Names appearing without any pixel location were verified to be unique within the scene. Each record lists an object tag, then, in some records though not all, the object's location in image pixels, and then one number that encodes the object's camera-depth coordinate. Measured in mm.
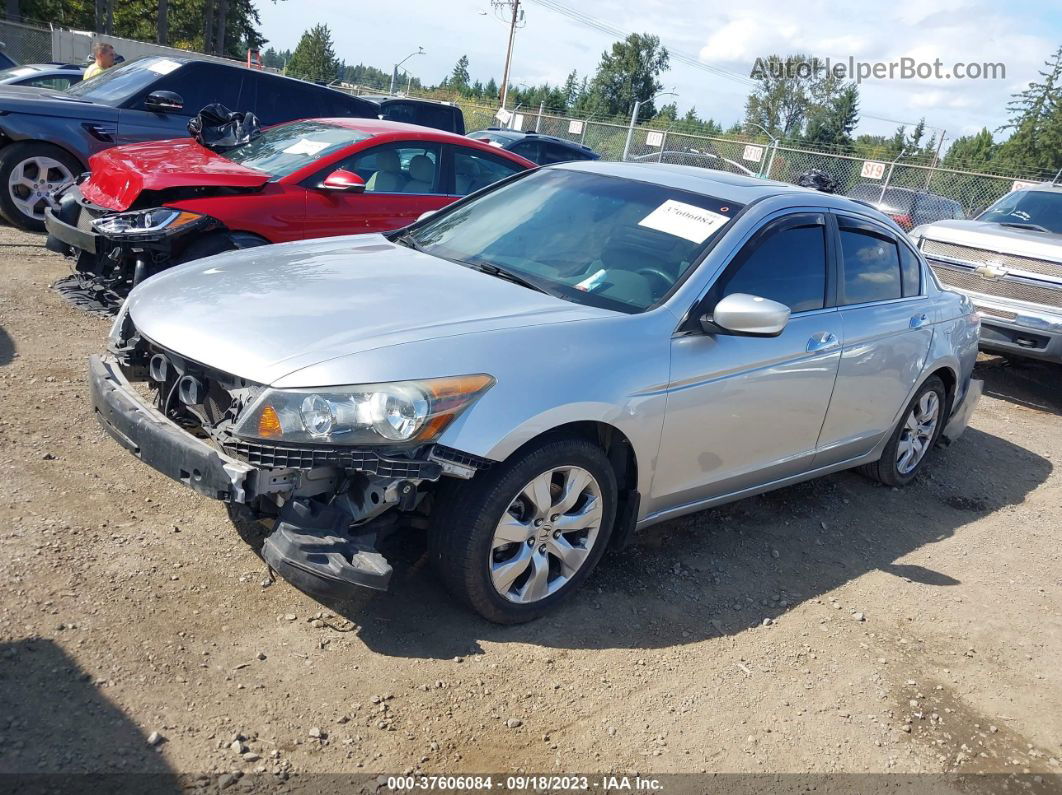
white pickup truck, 8164
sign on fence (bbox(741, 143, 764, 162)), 21109
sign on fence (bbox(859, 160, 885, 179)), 18391
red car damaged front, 5723
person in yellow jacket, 11086
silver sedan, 2916
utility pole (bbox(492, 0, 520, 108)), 49125
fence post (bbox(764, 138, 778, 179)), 20656
